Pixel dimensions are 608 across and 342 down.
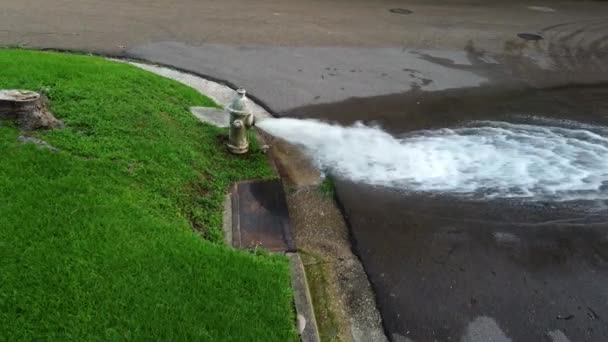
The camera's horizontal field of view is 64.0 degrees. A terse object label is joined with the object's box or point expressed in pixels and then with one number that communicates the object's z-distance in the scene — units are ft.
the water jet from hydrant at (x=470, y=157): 17.79
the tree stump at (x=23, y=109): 15.52
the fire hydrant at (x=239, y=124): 16.85
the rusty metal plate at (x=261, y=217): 13.56
